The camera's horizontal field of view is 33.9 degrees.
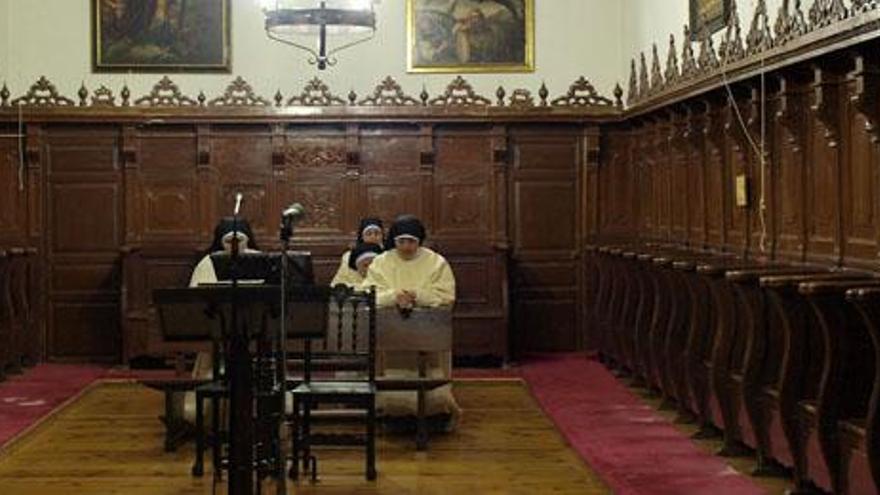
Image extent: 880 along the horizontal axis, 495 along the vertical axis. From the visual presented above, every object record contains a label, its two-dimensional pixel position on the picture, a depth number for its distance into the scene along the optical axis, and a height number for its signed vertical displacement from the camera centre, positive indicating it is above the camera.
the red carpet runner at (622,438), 8.13 -1.34
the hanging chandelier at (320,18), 12.01 +1.86
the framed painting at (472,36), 15.29 +2.14
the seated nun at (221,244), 11.80 -0.04
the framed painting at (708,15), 11.23 +1.78
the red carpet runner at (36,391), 10.51 -1.26
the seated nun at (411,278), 10.66 -0.30
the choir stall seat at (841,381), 6.76 -0.69
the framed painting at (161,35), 15.13 +2.14
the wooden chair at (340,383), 8.71 -0.91
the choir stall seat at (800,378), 7.30 -0.73
